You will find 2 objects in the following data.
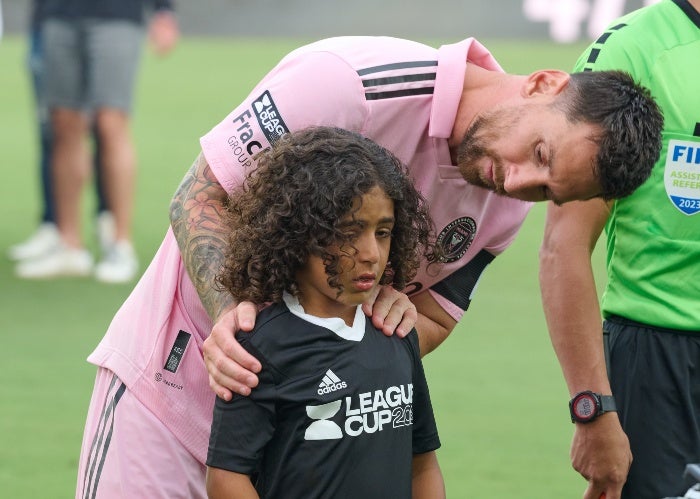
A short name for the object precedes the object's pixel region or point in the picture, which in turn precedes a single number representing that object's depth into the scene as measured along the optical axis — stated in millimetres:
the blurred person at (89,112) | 16562
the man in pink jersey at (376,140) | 5285
